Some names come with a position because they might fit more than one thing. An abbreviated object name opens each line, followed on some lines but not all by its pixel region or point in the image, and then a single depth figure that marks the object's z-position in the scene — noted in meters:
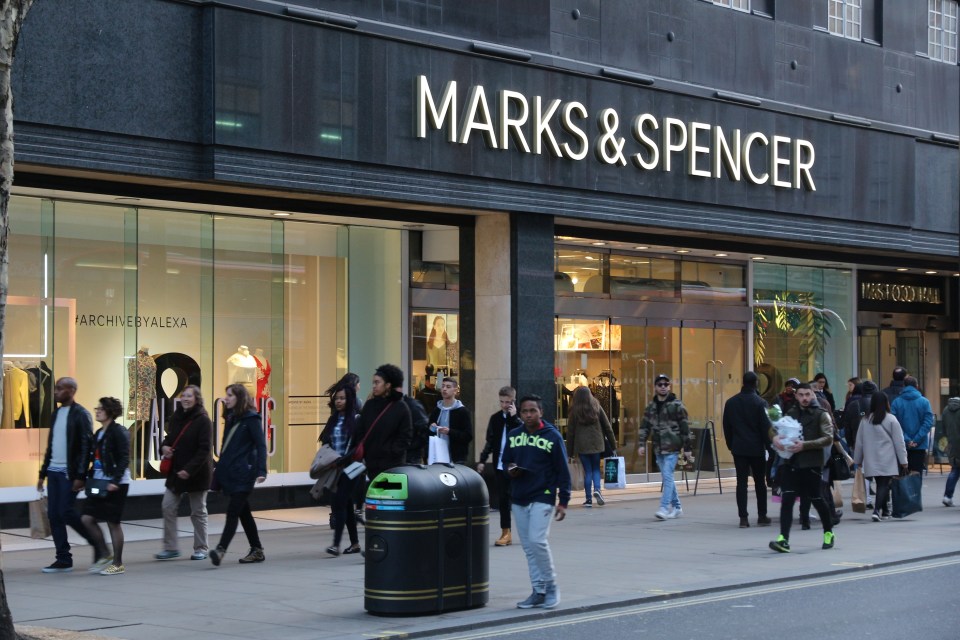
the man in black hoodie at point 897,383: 21.56
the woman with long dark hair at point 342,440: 14.26
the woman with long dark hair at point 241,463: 13.60
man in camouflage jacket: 17.83
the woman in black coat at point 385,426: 13.96
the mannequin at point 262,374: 19.08
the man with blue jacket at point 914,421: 19.66
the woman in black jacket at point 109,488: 13.00
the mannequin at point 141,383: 17.69
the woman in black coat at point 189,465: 14.03
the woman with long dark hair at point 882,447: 17.75
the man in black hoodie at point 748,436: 17.25
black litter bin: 10.55
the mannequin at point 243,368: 18.78
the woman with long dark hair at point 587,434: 19.70
